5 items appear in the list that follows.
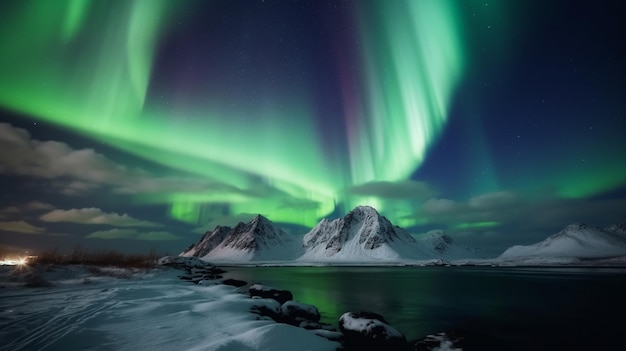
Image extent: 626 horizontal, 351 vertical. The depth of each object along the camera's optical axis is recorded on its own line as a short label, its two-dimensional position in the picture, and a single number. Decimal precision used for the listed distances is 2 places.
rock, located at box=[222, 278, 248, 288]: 40.78
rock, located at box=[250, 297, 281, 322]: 16.95
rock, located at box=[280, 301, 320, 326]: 17.78
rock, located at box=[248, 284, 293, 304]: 26.03
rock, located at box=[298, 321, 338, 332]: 16.04
